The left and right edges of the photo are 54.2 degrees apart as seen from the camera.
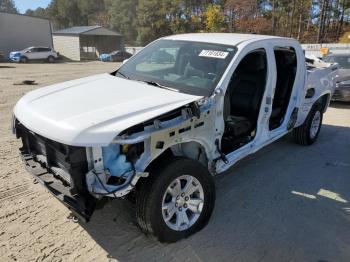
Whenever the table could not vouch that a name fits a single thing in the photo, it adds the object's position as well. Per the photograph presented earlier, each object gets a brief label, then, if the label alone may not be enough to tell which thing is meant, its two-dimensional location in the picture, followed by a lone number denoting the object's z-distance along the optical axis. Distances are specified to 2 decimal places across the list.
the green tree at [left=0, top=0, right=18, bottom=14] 135.88
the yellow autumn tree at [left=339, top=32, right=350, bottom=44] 35.24
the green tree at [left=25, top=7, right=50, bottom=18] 118.31
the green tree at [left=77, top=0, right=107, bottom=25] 88.94
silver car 9.80
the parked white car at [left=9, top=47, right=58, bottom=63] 32.25
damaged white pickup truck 2.76
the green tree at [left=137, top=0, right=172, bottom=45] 61.81
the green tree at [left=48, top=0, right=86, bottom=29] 87.12
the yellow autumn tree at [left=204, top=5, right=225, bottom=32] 51.06
